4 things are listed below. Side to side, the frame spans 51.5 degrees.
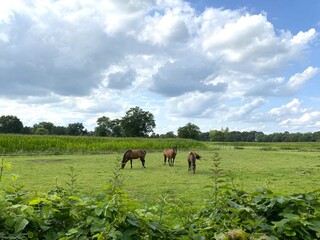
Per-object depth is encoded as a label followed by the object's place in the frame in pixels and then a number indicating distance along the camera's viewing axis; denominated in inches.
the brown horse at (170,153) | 788.6
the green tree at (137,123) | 3580.2
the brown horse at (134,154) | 776.9
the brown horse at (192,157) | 648.4
